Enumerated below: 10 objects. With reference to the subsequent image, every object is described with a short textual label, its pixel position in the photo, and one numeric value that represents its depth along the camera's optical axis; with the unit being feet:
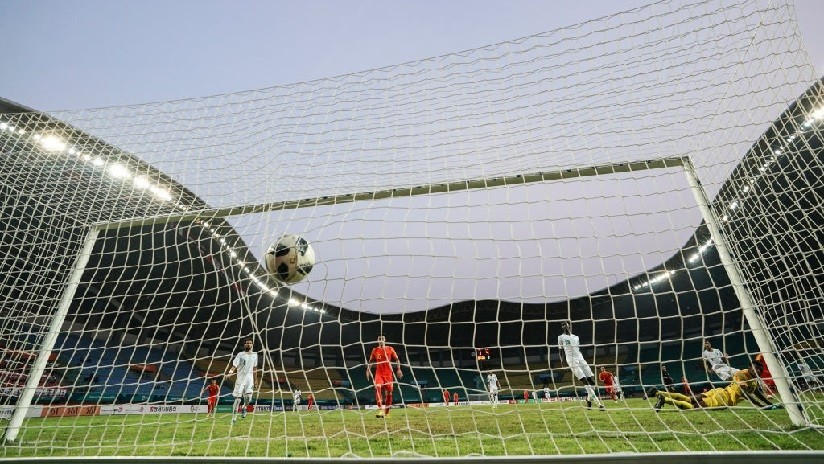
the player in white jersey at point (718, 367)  22.35
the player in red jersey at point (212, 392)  27.09
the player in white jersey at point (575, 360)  20.99
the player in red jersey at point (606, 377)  34.96
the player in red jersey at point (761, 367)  17.91
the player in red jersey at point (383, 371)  18.00
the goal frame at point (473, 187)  10.78
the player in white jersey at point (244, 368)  22.87
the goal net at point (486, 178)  11.79
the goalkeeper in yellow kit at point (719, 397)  14.96
